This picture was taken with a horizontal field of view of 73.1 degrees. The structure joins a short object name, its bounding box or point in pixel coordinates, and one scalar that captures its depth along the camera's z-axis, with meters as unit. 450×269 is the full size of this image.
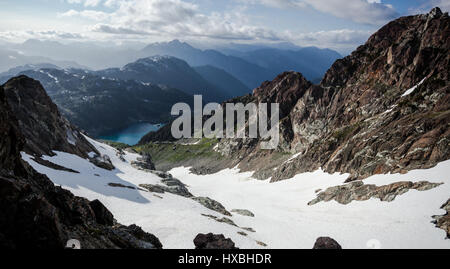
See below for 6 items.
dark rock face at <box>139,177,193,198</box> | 57.67
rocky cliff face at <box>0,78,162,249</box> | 15.18
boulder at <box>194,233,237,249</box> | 22.30
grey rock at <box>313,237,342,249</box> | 23.22
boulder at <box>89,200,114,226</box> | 25.61
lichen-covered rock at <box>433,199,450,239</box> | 37.75
